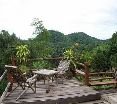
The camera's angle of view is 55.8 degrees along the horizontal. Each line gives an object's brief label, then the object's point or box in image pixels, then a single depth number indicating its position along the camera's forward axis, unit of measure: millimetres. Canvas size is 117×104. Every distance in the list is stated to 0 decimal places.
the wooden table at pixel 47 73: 3542
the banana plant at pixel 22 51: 5551
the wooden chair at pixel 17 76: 3153
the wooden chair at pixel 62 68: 4098
